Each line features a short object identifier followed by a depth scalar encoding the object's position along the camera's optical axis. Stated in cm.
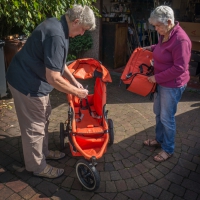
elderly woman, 276
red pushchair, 288
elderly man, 232
